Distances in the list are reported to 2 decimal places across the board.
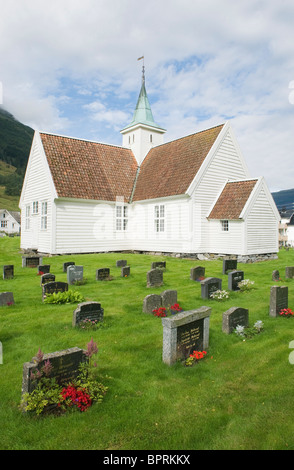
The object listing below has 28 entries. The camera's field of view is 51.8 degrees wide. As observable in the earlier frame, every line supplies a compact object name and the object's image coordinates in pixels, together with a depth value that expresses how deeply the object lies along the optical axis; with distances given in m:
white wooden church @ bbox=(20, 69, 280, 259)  20.69
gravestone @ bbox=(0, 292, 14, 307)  9.39
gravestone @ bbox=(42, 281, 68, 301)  10.03
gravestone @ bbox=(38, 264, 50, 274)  14.78
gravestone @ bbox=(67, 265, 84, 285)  12.88
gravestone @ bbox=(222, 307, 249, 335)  7.45
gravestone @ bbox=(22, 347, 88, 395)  4.51
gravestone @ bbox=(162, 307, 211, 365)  5.88
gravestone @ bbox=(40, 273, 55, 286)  11.89
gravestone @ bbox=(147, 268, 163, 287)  12.38
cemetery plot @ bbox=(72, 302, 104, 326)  7.64
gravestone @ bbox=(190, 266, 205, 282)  13.98
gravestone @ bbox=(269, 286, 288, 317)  8.73
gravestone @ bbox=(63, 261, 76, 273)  15.77
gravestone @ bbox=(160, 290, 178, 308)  9.24
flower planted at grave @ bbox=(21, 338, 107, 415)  4.39
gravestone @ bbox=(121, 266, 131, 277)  14.64
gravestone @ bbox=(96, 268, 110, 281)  13.74
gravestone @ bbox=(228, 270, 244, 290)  11.80
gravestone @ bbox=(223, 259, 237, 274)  15.60
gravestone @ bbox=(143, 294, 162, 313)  8.87
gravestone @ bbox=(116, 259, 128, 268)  17.16
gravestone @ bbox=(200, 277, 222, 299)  10.50
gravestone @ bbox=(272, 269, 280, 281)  13.98
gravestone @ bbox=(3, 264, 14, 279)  14.12
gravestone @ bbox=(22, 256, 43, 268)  17.34
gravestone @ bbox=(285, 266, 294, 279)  14.76
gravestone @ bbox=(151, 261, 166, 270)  15.97
